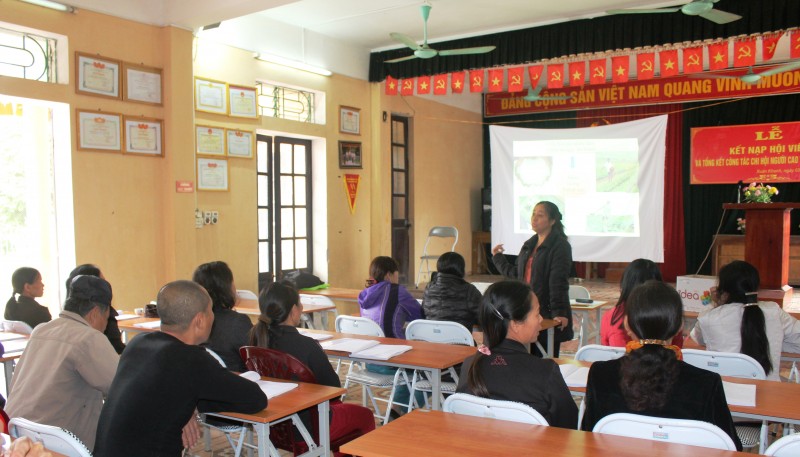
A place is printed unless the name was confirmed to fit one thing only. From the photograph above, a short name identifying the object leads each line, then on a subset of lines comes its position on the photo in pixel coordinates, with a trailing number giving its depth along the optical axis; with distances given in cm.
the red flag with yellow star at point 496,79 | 698
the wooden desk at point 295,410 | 214
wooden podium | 591
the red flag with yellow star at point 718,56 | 574
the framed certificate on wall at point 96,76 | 498
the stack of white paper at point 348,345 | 318
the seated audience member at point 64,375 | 223
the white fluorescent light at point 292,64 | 664
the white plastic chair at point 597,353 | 285
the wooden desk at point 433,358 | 289
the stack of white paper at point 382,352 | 300
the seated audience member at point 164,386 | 184
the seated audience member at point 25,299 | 388
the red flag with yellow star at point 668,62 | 597
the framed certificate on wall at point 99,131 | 503
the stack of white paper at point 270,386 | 236
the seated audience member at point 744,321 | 290
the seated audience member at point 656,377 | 184
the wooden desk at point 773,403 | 205
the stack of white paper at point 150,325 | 407
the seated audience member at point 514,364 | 192
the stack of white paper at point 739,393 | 215
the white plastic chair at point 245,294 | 553
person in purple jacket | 402
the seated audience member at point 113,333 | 336
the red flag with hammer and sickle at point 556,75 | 662
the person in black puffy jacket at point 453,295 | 382
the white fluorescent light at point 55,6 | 471
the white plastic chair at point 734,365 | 255
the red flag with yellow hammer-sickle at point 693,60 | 587
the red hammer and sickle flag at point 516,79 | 683
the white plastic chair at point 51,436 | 172
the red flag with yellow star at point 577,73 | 645
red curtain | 1019
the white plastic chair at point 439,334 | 340
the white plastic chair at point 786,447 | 154
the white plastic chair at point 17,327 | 374
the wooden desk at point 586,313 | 484
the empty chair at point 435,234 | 913
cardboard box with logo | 588
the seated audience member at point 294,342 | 265
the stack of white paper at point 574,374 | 248
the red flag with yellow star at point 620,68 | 638
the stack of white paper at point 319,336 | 351
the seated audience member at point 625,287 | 322
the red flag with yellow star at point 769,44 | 548
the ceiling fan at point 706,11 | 449
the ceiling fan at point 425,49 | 573
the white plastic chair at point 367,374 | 338
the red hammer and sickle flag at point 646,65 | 606
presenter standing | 394
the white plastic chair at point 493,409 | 186
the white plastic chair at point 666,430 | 167
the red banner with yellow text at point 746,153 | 918
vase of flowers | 771
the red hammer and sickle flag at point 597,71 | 638
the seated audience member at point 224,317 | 302
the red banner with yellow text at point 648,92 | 848
